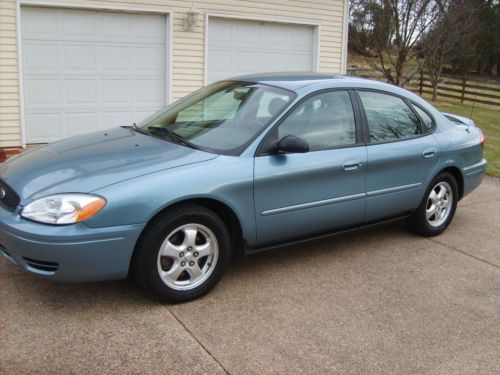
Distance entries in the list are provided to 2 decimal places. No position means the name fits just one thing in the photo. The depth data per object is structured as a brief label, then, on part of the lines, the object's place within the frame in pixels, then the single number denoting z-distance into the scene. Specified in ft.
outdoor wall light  32.24
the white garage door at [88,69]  29.07
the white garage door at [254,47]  34.37
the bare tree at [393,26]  67.15
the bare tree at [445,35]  69.05
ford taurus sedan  11.40
